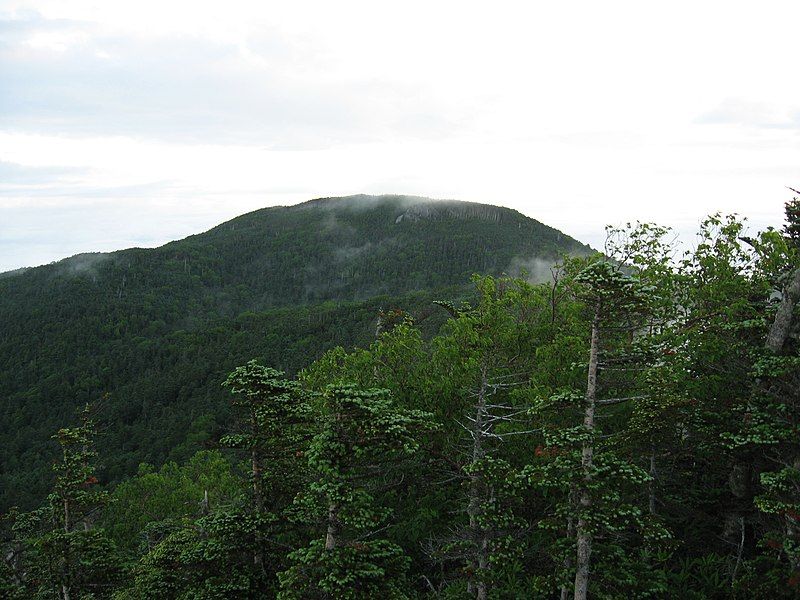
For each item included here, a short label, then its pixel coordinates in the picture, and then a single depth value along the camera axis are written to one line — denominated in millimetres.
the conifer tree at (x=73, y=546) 20016
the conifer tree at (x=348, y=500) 11836
